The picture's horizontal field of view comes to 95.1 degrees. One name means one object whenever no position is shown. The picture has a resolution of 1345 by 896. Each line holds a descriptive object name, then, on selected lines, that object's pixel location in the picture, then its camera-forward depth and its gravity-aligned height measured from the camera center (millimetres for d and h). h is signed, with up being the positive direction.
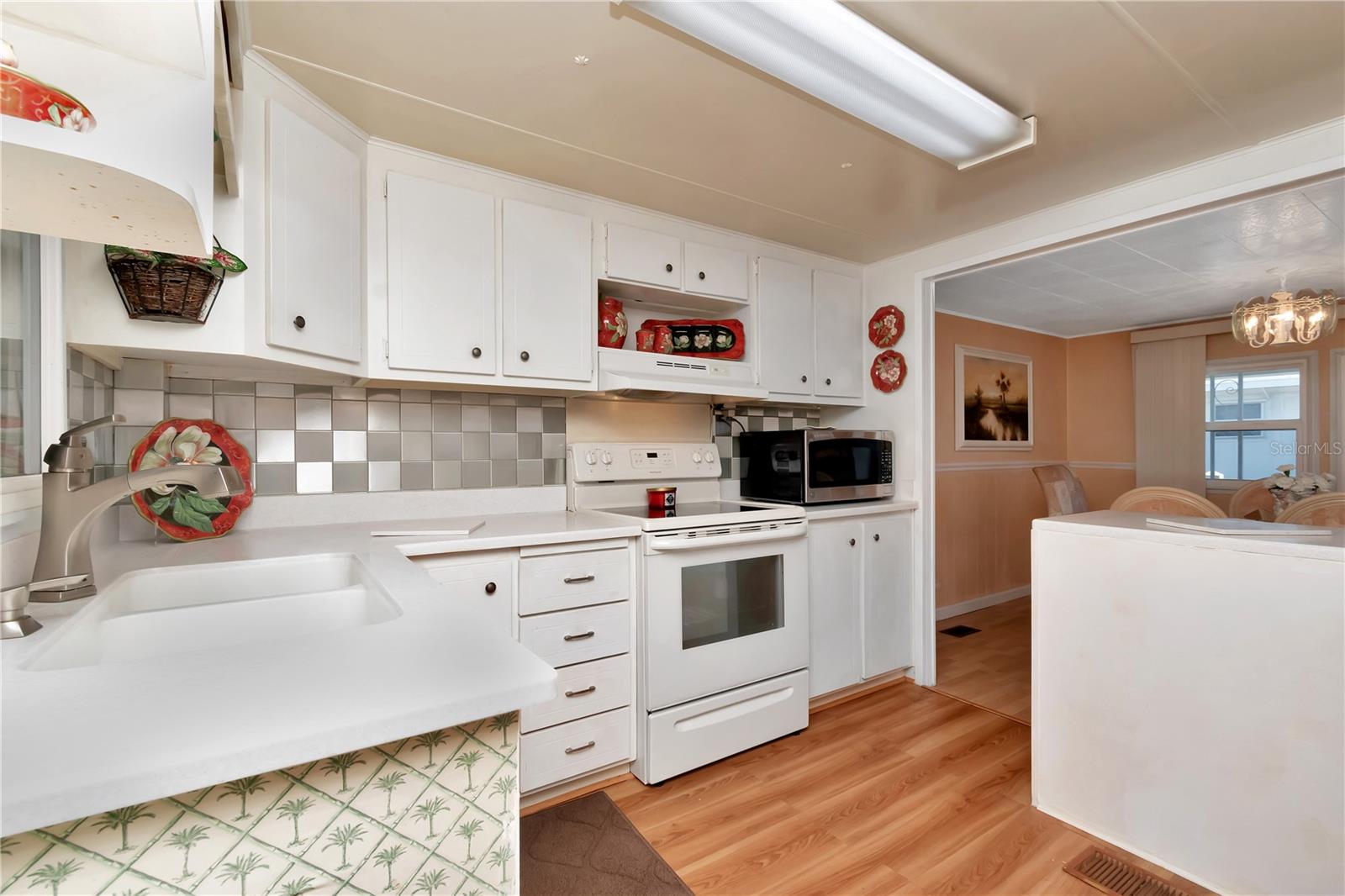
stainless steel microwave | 2879 -88
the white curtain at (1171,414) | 4910 +261
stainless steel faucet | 977 -74
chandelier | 3371 +708
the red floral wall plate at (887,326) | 3258 +651
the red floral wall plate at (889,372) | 3252 +410
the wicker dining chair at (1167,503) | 2965 -283
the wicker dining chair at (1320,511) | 2791 -312
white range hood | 2500 +314
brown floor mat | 1697 -1204
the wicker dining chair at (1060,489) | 3586 -260
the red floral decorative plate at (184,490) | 1748 -102
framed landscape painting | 4562 +361
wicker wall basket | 1428 +409
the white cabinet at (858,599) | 2830 -738
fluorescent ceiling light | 1382 +969
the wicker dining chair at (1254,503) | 3725 -360
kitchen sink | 1014 -303
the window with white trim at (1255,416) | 4543 +216
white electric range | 2234 -667
